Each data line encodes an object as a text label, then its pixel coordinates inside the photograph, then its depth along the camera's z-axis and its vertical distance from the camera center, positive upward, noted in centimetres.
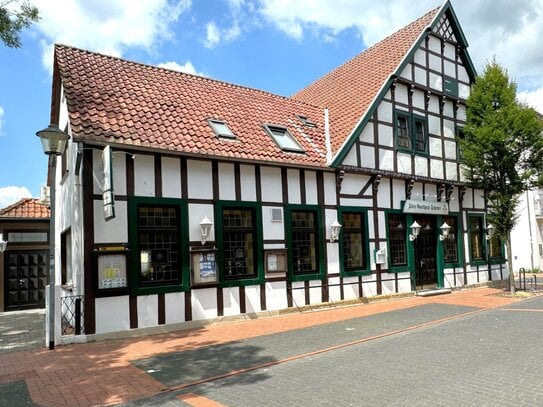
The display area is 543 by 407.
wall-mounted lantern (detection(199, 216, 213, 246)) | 1043 +35
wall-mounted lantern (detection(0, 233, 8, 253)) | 1517 +17
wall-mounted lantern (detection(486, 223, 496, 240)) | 1738 +5
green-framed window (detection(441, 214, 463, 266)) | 1662 -38
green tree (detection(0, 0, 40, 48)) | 816 +413
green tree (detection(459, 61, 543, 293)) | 1476 +287
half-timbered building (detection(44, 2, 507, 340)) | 962 +138
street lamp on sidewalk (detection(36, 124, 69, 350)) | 807 +133
